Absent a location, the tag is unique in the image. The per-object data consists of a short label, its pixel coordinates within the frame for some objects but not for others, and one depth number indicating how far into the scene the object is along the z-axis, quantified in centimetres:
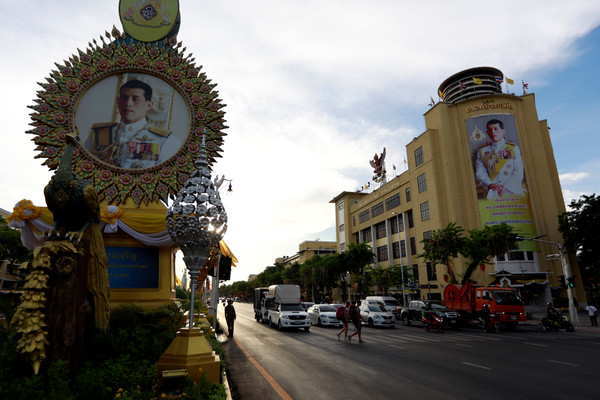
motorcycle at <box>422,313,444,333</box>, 2180
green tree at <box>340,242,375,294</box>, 4691
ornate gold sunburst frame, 1066
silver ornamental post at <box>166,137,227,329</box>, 632
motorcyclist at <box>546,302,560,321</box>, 2242
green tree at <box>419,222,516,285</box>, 3020
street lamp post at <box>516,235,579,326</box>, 2430
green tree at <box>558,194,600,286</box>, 3900
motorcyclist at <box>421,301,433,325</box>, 2270
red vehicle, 2230
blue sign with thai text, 1081
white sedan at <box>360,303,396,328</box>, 2375
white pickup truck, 2202
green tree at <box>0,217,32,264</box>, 2100
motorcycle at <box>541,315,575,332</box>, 2194
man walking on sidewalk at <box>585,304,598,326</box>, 2466
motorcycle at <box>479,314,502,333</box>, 2186
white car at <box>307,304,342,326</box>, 2531
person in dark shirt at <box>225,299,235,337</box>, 1857
